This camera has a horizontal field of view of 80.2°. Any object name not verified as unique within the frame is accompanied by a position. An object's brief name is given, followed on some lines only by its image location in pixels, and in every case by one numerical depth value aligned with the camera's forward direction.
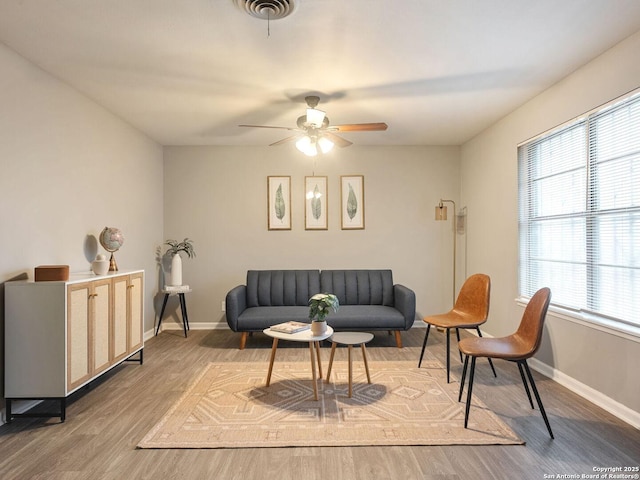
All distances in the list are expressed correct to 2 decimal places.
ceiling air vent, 2.21
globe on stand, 3.74
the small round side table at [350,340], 2.98
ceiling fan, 3.48
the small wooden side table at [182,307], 4.96
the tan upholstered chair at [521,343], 2.49
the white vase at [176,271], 5.02
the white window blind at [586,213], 2.69
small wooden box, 2.68
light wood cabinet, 2.61
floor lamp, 5.27
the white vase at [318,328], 3.10
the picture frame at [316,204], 5.50
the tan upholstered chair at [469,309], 3.47
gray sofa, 4.63
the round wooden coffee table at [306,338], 2.96
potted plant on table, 3.10
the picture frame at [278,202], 5.47
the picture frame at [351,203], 5.52
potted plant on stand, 5.03
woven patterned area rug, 2.36
